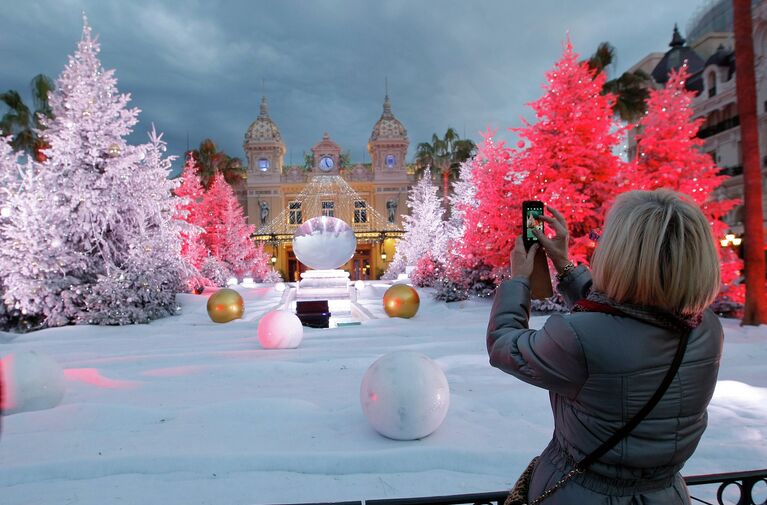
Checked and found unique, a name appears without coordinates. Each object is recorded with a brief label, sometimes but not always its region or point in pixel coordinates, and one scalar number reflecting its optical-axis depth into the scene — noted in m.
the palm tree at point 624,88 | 19.98
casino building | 41.25
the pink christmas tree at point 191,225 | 15.94
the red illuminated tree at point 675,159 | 11.80
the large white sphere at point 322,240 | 15.54
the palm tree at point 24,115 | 20.75
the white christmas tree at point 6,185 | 11.46
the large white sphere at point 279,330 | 7.68
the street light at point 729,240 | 14.32
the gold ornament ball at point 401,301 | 11.70
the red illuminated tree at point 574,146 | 12.30
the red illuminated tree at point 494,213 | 13.45
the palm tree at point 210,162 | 35.56
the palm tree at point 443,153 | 40.81
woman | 1.28
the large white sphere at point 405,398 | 3.65
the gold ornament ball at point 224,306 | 11.35
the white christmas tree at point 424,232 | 26.86
